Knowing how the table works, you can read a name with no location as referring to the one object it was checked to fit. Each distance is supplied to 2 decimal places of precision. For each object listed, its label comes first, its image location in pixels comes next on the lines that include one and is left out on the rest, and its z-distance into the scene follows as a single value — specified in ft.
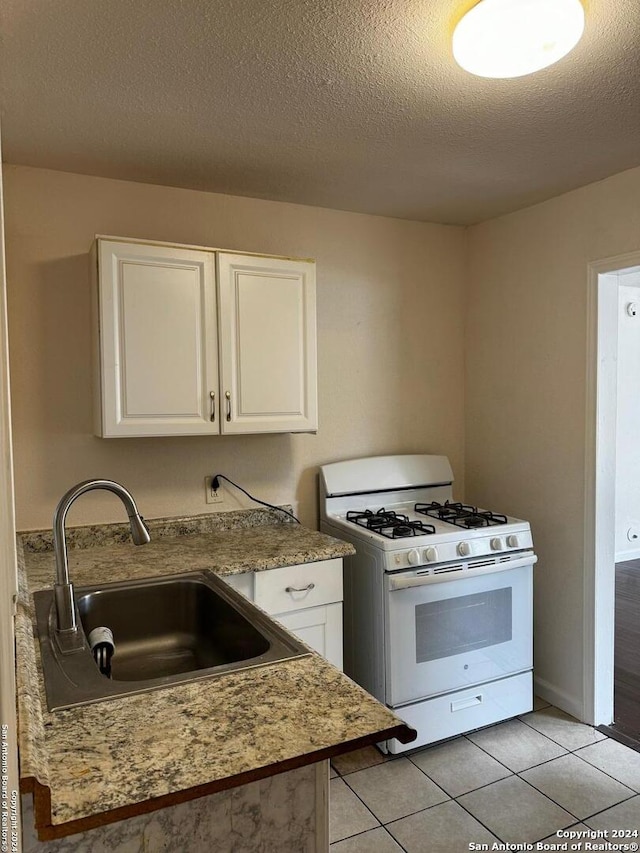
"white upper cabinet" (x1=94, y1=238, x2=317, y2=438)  7.45
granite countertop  3.03
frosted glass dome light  4.41
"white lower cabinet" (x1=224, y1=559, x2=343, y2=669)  7.36
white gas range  8.16
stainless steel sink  4.90
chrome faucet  4.99
